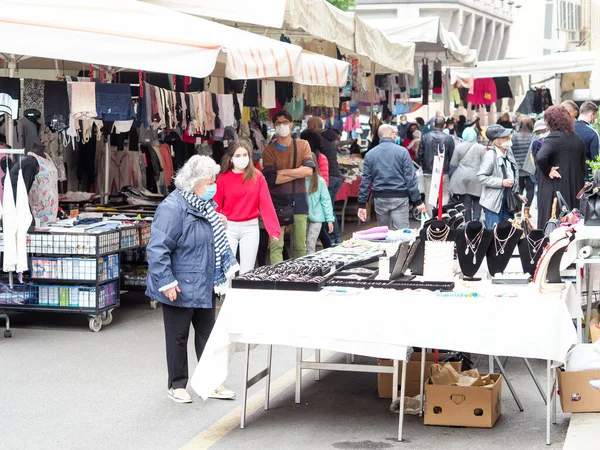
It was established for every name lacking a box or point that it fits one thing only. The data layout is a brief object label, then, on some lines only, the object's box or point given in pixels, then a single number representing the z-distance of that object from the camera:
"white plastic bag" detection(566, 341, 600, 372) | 6.43
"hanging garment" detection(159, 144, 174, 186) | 14.56
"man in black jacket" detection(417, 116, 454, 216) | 16.39
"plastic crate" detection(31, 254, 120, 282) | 9.82
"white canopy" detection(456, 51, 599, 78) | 21.77
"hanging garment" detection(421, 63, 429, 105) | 20.75
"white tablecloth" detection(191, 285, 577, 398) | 5.95
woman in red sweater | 10.23
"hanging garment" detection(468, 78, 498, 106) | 26.62
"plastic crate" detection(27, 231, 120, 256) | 9.82
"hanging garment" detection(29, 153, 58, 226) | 10.33
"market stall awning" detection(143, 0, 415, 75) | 11.49
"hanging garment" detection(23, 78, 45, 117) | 10.30
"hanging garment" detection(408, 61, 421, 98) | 20.94
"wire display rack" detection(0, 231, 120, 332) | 9.82
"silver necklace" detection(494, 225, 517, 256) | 7.34
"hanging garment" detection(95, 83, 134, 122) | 10.38
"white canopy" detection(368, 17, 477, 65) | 17.30
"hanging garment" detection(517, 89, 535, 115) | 27.16
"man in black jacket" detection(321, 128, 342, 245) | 15.66
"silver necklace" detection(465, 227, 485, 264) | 7.30
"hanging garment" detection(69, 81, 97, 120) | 10.29
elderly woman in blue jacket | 7.00
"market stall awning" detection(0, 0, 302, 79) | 8.77
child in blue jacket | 12.80
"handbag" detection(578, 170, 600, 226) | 7.98
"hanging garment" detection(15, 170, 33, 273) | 9.59
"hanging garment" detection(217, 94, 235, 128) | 13.34
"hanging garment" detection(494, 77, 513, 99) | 27.14
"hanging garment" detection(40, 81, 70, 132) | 10.30
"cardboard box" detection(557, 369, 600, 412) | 6.46
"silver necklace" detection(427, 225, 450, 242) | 7.25
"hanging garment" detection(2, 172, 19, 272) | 9.55
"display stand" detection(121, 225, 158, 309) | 11.46
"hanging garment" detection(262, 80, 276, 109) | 13.96
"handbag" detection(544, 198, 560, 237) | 8.09
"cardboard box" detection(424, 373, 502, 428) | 6.47
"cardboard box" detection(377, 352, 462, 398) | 7.13
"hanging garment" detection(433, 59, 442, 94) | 21.23
